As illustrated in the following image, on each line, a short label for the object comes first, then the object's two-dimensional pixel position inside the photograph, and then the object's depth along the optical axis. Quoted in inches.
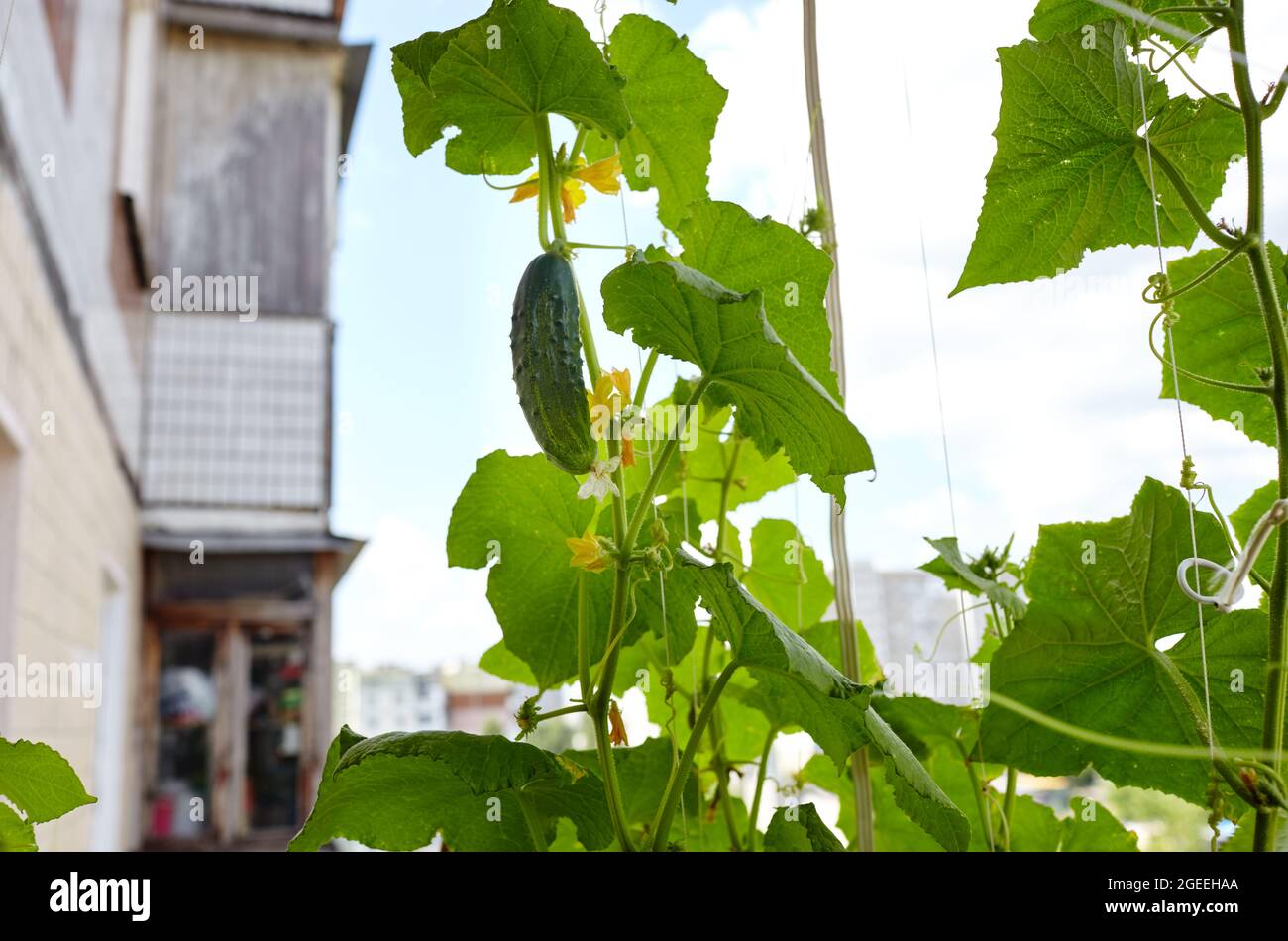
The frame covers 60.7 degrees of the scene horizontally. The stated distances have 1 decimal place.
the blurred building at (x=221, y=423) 202.4
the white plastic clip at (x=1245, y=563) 12.4
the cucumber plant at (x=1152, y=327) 16.0
